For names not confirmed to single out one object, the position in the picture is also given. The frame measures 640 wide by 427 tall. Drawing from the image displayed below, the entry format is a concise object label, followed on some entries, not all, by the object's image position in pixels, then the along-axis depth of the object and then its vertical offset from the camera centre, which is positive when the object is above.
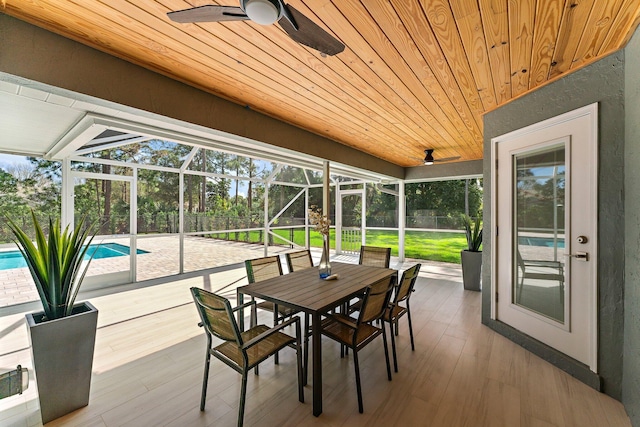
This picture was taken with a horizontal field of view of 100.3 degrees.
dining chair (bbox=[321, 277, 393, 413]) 1.89 -0.90
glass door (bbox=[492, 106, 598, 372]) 2.12 -0.20
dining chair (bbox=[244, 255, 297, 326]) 2.62 -0.65
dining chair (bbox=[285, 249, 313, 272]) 3.23 -0.61
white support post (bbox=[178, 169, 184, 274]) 5.47 -0.06
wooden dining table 1.81 -0.67
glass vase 2.69 -0.51
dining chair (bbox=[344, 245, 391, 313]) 3.38 -0.59
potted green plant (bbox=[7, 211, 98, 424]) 1.69 -0.75
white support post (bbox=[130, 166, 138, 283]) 4.86 -0.27
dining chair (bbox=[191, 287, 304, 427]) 1.61 -0.93
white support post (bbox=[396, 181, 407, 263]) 7.16 -0.18
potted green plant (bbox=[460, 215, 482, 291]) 4.55 -0.80
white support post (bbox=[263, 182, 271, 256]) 7.14 -0.06
